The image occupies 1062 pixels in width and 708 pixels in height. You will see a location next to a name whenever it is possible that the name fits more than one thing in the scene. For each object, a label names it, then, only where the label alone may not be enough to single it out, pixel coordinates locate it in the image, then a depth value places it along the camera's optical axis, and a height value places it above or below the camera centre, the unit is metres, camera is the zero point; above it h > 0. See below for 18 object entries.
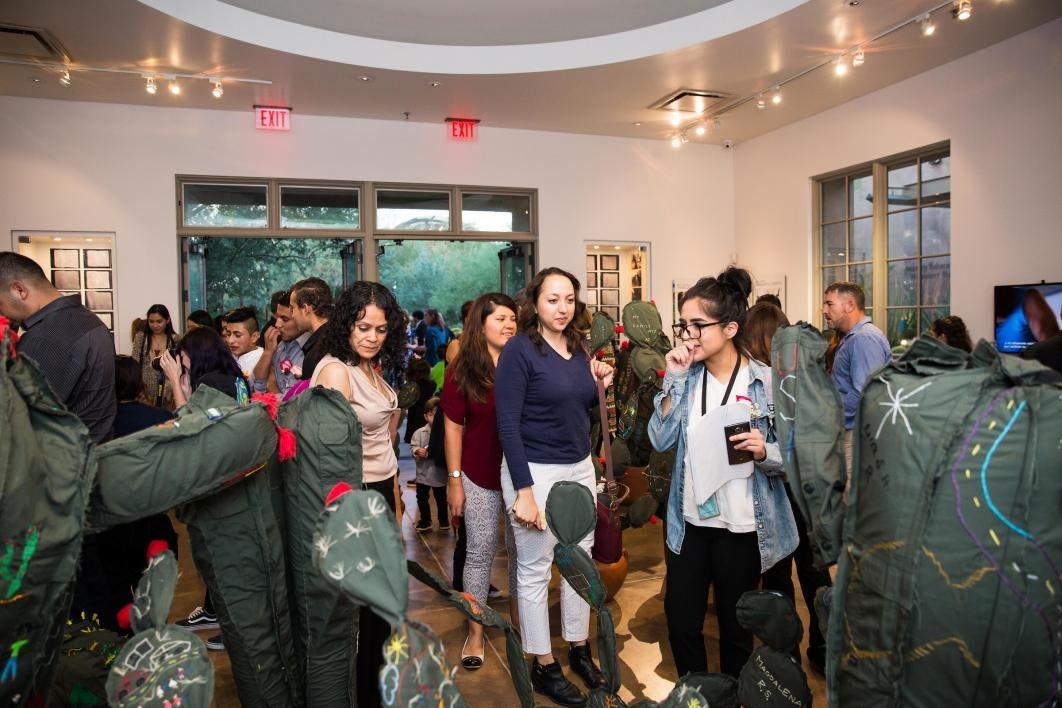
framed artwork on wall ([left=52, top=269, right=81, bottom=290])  6.74 +0.57
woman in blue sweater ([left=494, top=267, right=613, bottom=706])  2.23 -0.34
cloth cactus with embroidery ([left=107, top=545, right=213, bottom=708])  0.60 -0.30
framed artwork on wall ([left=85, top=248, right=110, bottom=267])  6.77 +0.77
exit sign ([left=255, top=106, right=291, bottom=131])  6.89 +2.18
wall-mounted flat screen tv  5.07 +0.05
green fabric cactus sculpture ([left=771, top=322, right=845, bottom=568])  0.80 -0.14
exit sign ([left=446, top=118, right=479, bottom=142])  7.56 +2.24
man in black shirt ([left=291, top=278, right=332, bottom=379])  2.92 +0.12
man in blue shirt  3.47 -0.10
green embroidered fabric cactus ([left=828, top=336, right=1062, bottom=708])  0.64 -0.21
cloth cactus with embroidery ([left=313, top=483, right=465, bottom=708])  0.56 -0.22
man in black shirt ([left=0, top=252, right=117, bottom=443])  2.31 -0.01
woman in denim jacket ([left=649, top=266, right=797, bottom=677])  1.81 -0.45
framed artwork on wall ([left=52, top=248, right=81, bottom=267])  6.75 +0.79
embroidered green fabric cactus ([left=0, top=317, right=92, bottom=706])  0.62 -0.17
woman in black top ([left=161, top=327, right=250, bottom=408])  2.76 -0.11
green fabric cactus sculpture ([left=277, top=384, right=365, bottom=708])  1.05 -0.34
